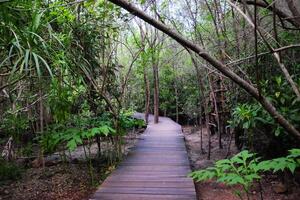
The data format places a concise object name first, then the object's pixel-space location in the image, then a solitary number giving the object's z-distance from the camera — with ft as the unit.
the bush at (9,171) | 11.96
